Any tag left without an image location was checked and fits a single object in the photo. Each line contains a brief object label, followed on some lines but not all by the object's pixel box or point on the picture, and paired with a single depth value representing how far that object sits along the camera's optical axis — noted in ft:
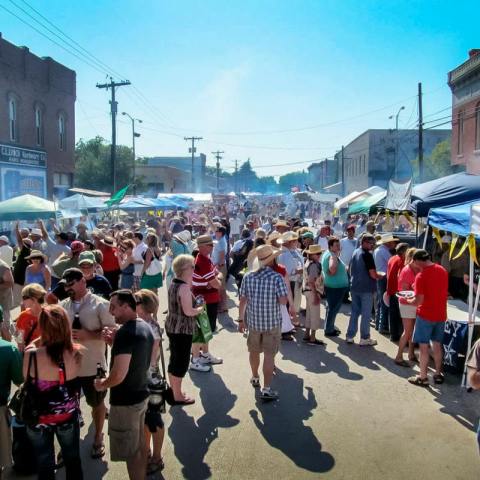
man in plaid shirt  17.67
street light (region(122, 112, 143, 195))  152.92
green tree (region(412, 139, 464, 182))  132.87
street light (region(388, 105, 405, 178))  170.81
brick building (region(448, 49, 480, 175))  84.58
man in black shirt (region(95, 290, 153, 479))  11.29
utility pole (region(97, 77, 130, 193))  86.94
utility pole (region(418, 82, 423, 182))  87.33
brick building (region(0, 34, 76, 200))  73.31
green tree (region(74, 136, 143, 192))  159.84
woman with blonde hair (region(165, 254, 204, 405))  16.75
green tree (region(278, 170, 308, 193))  583.33
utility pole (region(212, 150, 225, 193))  299.48
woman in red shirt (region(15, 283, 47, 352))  14.76
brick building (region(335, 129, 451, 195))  170.19
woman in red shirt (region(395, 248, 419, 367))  21.39
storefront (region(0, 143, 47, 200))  70.08
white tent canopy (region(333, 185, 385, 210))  61.57
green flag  60.44
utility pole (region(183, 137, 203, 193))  217.89
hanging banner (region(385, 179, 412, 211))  31.22
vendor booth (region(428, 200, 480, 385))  18.47
